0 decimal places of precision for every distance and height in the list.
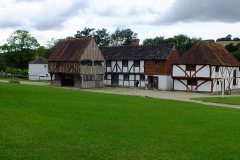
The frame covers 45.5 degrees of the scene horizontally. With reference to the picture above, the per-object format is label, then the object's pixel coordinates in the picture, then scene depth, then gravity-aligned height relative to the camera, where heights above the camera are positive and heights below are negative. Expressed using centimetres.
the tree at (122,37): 7056 +1024
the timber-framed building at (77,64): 3926 +193
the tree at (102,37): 6647 +950
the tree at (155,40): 6381 +874
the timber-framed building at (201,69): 3684 +117
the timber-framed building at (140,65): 3982 +180
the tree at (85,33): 6631 +1031
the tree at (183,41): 5963 +804
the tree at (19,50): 5877 +555
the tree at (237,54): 5034 +431
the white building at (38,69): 5288 +147
